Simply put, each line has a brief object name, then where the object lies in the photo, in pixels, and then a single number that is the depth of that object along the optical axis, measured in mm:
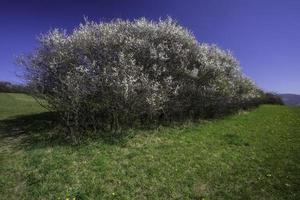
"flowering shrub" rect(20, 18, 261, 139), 7808
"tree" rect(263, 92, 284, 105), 30600
